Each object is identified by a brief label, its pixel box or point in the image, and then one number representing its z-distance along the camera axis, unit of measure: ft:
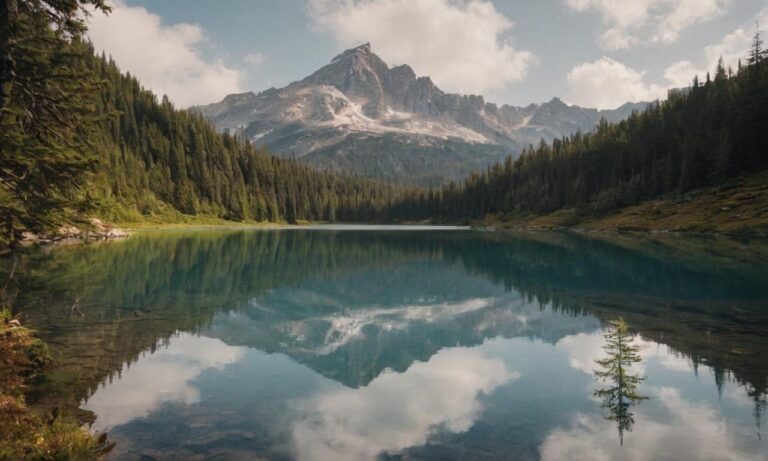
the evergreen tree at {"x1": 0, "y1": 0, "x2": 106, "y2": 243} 44.57
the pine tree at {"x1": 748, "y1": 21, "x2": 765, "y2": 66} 421.59
